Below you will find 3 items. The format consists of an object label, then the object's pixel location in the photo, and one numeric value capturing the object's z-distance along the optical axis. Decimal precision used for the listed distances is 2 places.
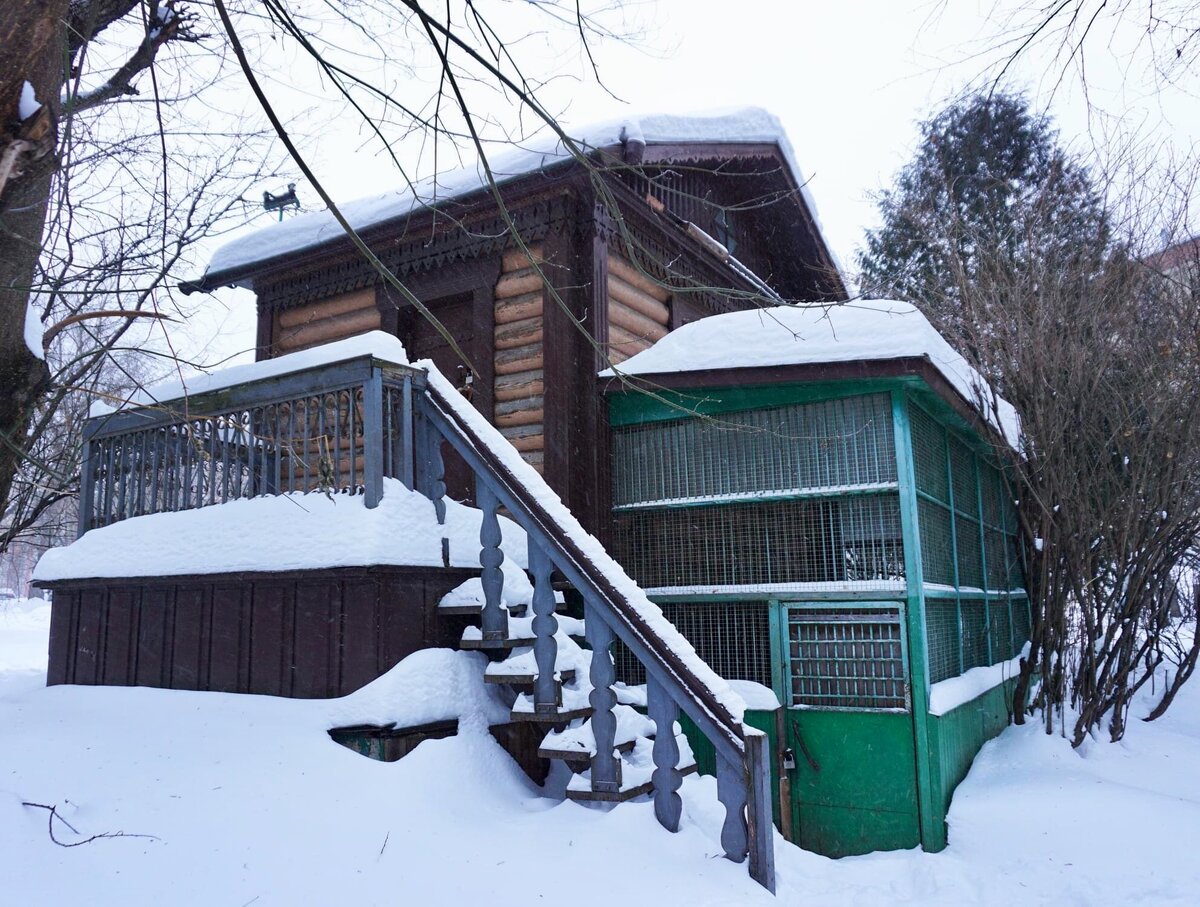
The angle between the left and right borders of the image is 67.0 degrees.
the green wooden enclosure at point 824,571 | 6.11
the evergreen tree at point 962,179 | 16.80
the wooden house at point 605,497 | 4.84
